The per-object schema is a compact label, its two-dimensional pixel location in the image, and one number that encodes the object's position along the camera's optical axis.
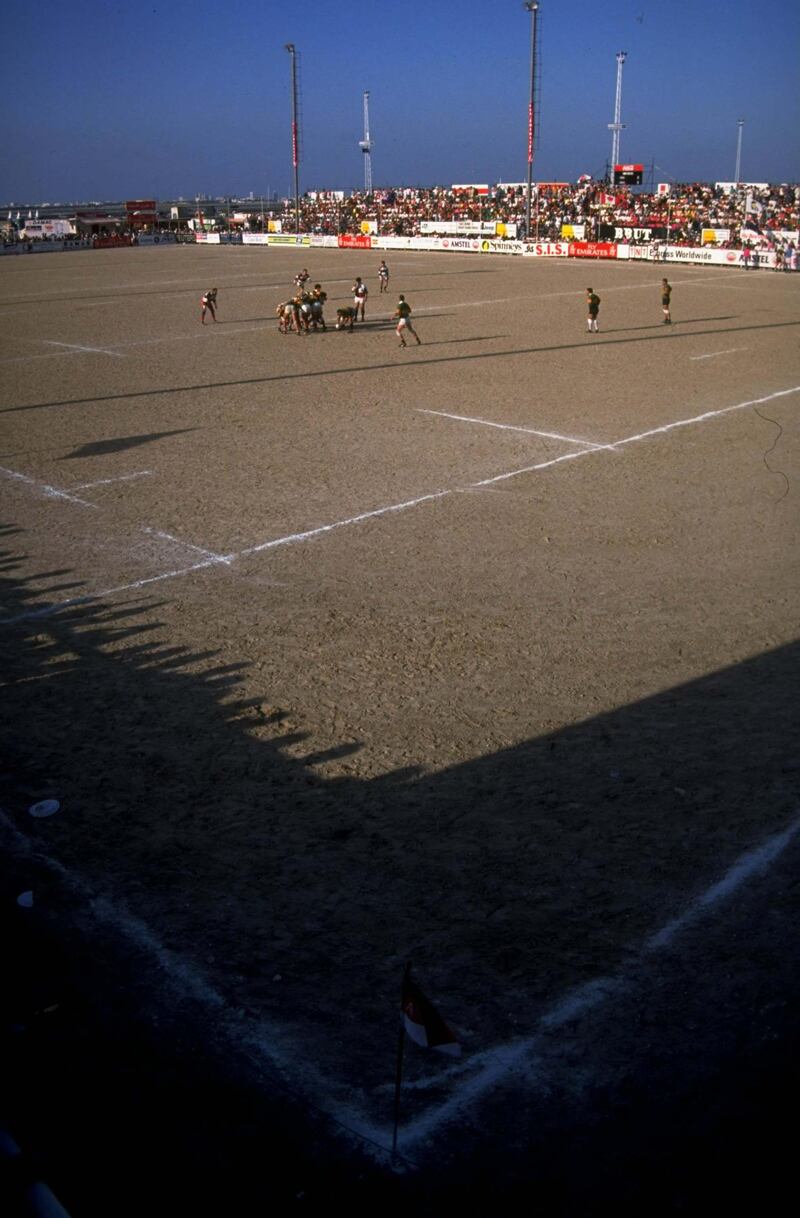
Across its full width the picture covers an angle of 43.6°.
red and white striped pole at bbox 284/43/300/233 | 72.31
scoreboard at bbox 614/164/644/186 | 76.94
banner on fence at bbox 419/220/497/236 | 71.56
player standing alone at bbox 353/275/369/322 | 32.06
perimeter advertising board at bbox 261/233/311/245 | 75.81
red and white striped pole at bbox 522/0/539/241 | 54.78
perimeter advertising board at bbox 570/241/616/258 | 59.56
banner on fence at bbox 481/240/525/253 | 63.66
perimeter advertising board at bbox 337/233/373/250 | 71.12
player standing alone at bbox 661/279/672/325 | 30.57
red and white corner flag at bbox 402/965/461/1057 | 4.22
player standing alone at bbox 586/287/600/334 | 29.39
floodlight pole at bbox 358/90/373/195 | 97.38
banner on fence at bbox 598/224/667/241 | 61.72
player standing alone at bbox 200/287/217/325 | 33.00
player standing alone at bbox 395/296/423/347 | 27.42
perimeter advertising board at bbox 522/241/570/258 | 61.53
